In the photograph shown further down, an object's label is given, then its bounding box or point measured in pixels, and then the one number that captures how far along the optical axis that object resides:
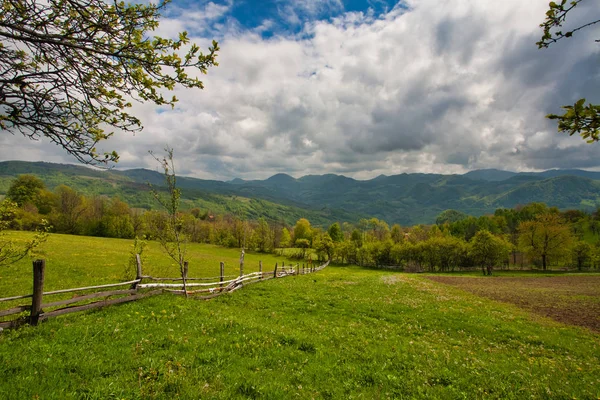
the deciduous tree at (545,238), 79.06
